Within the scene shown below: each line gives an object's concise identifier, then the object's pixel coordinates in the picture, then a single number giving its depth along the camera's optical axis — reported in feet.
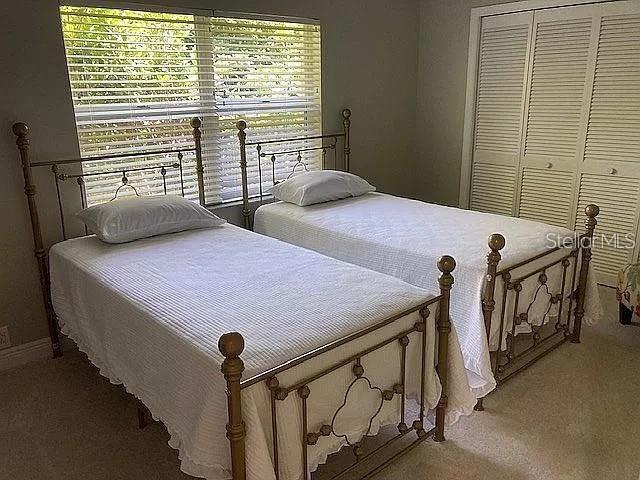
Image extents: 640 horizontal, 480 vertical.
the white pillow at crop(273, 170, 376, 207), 11.12
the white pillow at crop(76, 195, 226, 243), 8.51
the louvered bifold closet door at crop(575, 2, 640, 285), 10.87
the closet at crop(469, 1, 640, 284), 11.11
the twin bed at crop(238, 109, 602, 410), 7.66
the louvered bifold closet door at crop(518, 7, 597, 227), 11.52
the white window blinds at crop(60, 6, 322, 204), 9.05
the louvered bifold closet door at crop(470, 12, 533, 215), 12.48
